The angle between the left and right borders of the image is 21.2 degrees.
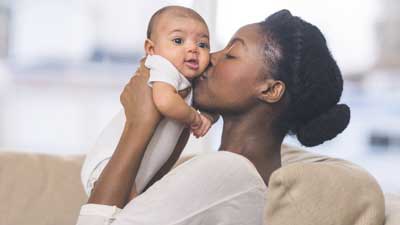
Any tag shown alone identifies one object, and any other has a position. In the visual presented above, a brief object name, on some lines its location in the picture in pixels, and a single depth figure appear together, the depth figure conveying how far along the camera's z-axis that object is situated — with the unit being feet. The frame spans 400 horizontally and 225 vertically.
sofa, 5.52
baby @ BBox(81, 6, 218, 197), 6.41
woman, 5.95
